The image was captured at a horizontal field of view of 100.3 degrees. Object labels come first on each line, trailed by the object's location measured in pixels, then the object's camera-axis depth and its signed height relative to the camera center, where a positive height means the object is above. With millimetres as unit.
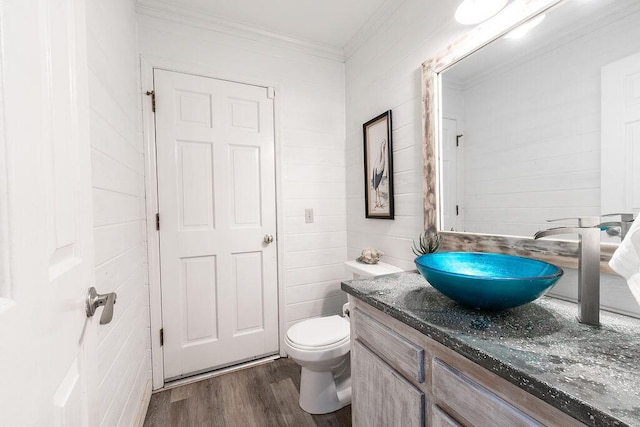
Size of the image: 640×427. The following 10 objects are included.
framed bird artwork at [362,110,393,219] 1779 +285
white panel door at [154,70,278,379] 1792 -84
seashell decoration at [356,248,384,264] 1853 -340
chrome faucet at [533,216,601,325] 742 -182
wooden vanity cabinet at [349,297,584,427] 572 -485
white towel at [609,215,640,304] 584 -126
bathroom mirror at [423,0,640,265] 861 +325
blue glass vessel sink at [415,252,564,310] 733 -235
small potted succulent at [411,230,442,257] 1383 -191
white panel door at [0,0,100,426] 341 -15
